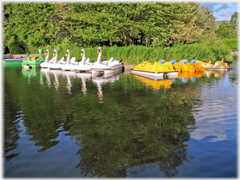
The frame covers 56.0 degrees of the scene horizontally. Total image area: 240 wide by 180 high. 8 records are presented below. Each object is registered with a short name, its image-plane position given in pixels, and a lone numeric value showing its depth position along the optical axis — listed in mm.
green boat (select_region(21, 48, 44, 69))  31275
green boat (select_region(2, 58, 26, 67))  34553
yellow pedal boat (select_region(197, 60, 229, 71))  23511
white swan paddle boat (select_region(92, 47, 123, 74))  22619
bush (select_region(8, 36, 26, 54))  47844
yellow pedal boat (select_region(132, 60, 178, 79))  19094
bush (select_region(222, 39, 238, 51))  58806
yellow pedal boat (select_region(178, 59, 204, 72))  22625
